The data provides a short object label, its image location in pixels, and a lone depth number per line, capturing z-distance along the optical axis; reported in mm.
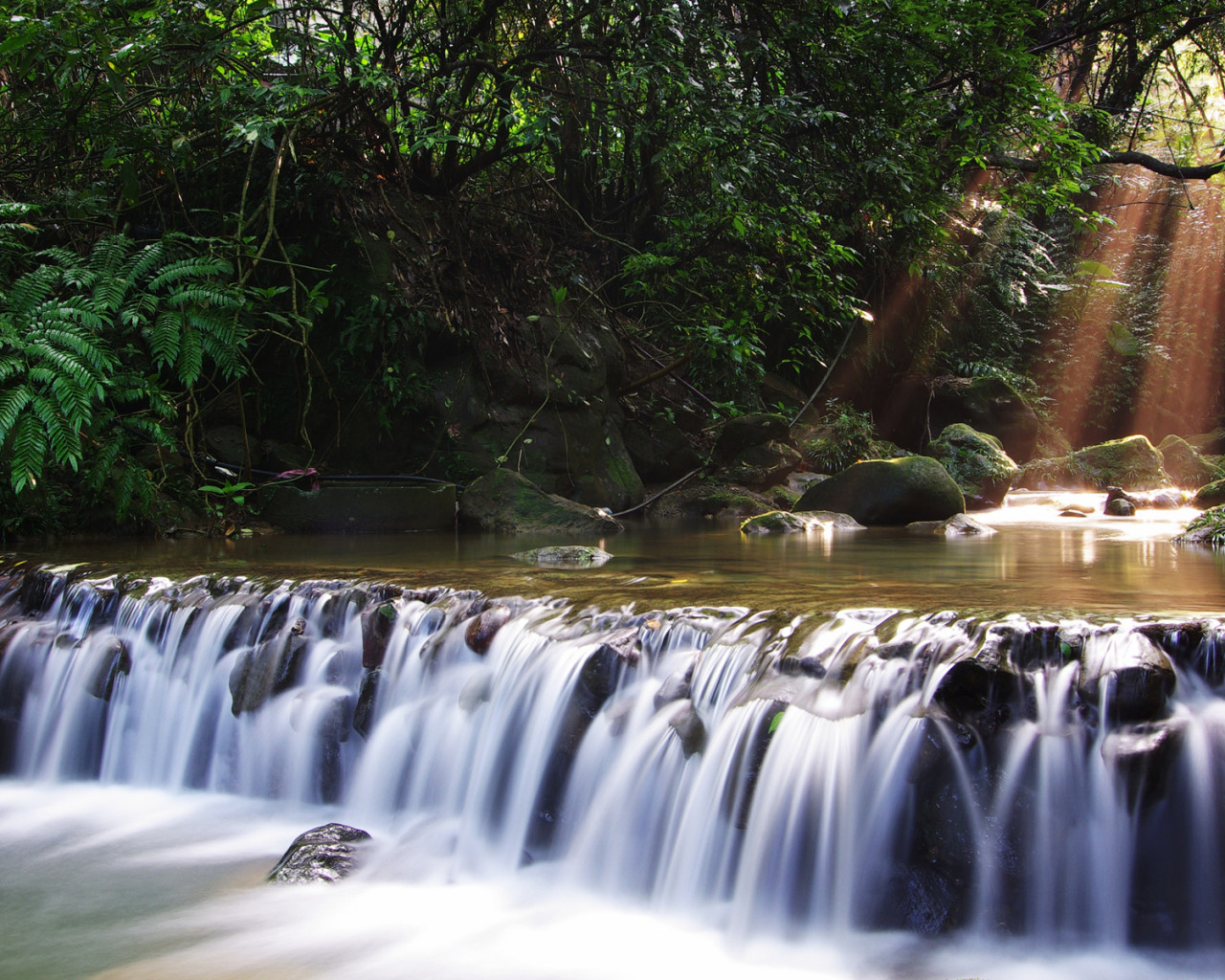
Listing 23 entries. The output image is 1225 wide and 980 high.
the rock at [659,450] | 10656
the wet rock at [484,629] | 3645
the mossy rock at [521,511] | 7703
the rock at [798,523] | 7852
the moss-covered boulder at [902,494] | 8625
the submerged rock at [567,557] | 5227
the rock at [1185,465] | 13914
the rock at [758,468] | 10703
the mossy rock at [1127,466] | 13281
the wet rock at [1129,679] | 2518
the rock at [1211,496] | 9289
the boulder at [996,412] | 14945
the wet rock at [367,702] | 3699
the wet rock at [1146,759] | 2441
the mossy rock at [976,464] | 11547
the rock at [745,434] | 10578
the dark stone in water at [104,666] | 4082
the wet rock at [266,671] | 3873
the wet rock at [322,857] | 2945
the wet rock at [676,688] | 3123
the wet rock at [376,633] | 3789
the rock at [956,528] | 7719
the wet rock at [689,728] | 3012
